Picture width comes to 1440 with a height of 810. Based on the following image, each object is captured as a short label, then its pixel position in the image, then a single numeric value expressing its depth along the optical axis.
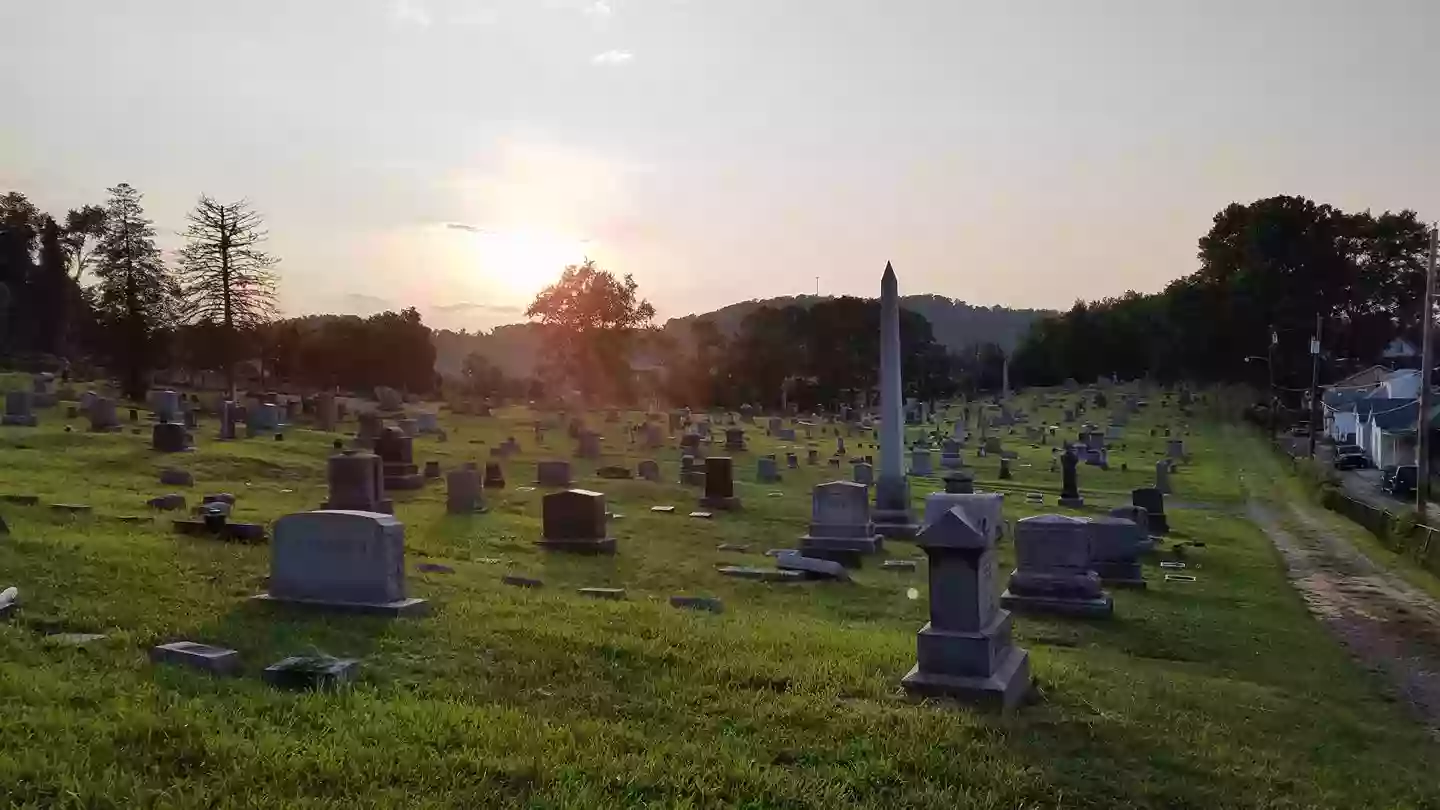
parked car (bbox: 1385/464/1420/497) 34.91
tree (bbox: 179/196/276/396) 38.72
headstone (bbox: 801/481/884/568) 18.36
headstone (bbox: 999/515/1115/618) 14.05
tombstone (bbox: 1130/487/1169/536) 23.64
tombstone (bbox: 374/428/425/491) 23.19
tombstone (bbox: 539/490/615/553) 16.20
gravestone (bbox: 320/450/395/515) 17.80
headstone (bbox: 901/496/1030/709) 8.02
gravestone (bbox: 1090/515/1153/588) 16.86
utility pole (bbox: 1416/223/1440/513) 26.88
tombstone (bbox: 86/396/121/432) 28.78
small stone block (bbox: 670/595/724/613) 11.64
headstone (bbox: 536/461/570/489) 25.14
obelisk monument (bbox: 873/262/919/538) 21.44
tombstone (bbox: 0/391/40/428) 28.04
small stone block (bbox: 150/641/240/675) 7.19
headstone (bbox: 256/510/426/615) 9.62
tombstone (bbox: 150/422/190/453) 24.70
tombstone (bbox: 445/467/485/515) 19.75
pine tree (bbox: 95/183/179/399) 39.38
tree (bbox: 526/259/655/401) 71.06
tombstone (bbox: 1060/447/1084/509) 28.48
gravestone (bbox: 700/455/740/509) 23.89
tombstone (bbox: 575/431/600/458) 34.69
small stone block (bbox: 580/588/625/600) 12.03
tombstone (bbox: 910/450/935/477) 37.28
